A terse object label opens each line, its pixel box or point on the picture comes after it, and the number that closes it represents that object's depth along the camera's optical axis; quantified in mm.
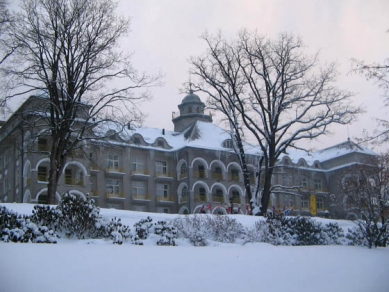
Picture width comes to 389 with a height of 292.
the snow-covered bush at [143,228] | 17141
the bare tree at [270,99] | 31312
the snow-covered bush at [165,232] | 16953
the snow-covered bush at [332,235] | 21484
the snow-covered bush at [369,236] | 20219
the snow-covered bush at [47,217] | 15571
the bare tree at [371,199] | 20359
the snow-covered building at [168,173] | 43938
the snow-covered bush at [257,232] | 19250
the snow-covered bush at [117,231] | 15691
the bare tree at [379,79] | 18922
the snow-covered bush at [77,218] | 15875
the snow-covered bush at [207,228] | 18016
